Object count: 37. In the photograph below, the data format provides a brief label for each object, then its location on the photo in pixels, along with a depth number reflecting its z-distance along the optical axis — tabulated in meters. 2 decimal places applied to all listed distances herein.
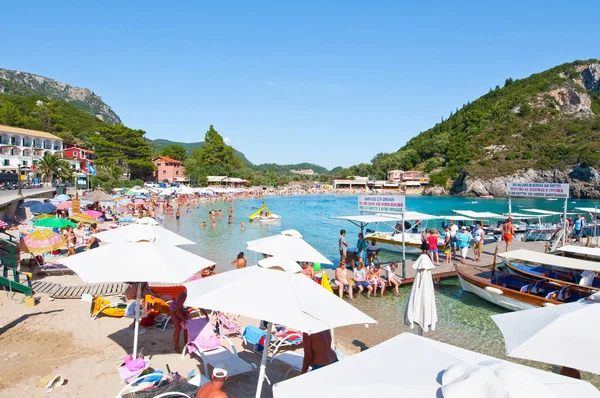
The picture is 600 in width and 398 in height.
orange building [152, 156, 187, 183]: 83.81
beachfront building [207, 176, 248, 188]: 84.62
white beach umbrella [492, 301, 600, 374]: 3.37
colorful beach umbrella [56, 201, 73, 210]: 21.78
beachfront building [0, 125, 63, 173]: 55.91
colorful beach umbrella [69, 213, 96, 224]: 18.95
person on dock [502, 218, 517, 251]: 16.25
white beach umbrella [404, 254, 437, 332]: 6.66
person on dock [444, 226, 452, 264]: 14.89
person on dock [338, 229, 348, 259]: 14.02
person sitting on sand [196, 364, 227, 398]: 3.44
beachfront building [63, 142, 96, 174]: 63.31
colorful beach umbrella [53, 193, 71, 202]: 23.27
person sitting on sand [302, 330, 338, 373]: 4.64
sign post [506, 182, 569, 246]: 15.85
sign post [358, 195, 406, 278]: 12.98
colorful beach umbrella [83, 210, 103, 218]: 20.50
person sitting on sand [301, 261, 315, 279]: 9.81
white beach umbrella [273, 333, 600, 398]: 1.91
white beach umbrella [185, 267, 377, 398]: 3.49
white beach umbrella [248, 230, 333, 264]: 6.59
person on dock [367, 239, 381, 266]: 13.68
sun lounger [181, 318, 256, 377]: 5.52
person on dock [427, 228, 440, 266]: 14.80
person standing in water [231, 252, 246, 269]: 9.74
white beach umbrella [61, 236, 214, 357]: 4.97
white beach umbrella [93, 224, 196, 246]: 6.54
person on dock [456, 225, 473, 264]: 14.83
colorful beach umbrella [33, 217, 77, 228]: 13.83
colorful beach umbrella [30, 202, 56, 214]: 17.42
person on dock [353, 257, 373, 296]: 11.55
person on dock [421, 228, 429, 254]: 14.74
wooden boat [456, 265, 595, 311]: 9.60
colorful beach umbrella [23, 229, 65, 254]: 10.74
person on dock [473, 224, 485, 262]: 15.30
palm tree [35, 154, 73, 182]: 47.91
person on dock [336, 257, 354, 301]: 11.09
